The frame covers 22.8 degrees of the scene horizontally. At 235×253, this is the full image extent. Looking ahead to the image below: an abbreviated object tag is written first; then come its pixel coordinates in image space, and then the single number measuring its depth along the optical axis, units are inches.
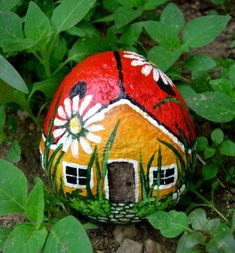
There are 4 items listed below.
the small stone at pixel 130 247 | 15.0
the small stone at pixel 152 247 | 15.2
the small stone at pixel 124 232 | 15.6
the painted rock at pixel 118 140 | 13.7
